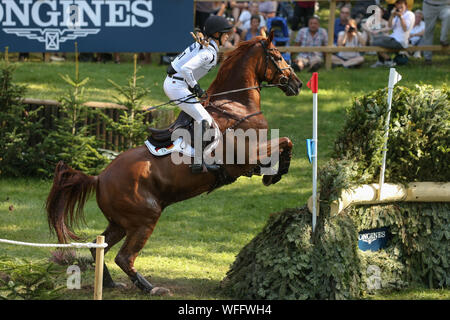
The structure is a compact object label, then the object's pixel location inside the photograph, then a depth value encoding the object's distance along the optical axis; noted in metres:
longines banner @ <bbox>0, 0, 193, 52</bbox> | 13.47
